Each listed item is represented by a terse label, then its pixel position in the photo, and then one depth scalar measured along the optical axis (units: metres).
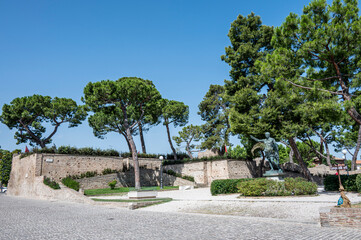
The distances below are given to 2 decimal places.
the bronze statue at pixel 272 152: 13.63
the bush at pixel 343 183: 13.05
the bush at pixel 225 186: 13.80
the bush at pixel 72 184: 17.45
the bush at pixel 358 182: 11.12
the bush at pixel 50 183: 17.06
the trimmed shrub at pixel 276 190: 10.95
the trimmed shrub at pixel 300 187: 10.91
